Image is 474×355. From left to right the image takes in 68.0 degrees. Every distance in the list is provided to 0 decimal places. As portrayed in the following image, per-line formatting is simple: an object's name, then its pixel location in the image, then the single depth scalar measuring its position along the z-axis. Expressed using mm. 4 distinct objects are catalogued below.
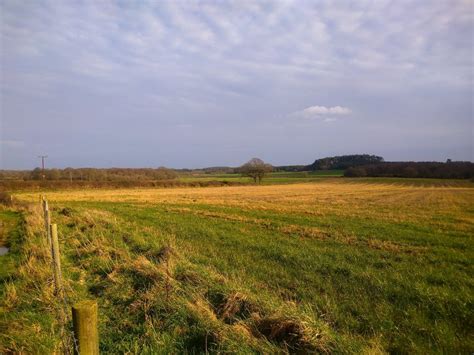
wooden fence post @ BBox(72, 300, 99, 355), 3633
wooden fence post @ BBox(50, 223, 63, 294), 6250
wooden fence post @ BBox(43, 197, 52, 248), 8314
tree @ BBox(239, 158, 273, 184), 103644
